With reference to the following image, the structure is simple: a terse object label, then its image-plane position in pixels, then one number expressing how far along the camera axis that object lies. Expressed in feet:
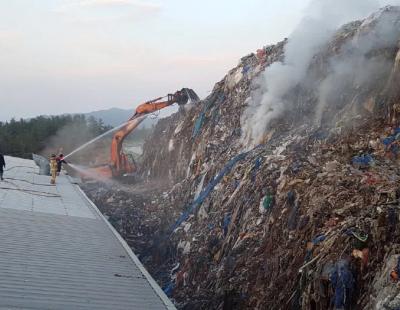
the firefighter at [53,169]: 54.90
